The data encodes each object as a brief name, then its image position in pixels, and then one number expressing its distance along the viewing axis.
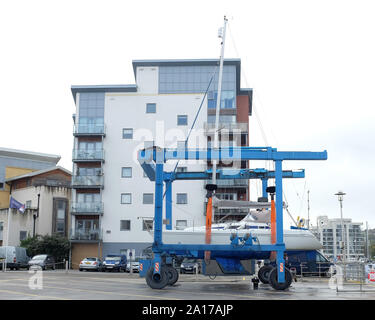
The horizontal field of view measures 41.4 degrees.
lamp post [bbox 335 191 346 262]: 38.59
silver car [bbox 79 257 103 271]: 41.81
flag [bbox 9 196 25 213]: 52.16
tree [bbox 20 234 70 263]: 50.09
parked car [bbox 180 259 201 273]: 37.75
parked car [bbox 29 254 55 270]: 42.58
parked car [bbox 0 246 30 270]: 42.00
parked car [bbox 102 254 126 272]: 41.41
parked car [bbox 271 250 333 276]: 31.70
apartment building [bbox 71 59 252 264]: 53.12
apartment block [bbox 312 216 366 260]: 181.77
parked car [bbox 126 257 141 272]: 39.84
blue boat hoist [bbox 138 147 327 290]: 19.39
